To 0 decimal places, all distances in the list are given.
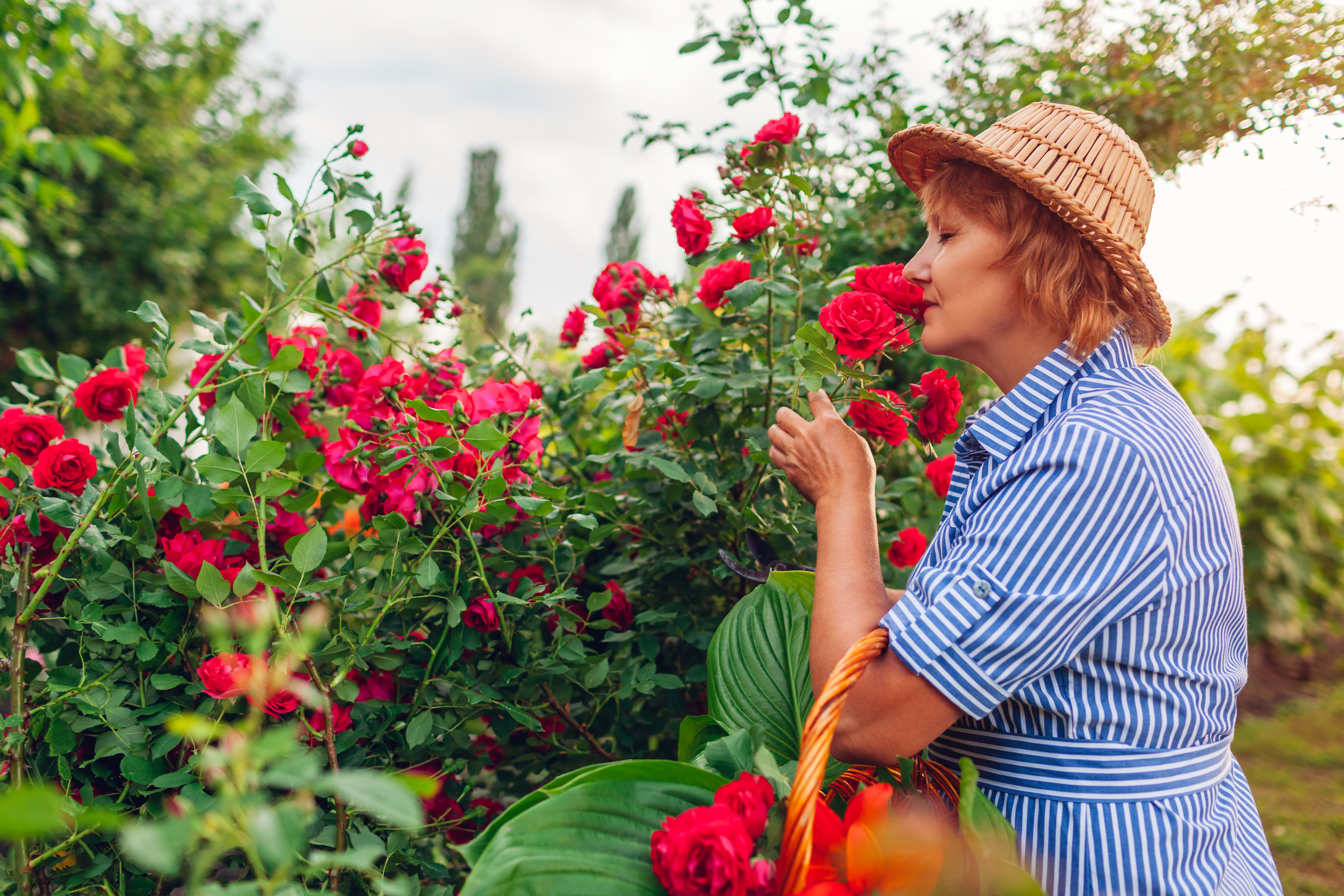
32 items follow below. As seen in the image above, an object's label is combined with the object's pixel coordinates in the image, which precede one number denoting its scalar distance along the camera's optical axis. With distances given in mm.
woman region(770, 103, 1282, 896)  926
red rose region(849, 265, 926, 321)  1238
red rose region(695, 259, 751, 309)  1561
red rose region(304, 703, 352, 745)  1218
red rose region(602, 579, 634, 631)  1551
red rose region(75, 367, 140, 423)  1441
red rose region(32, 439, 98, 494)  1300
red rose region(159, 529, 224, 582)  1289
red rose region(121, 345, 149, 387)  1582
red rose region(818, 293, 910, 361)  1190
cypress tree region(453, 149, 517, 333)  35844
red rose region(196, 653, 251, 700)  1108
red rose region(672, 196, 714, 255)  1605
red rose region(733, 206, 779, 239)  1505
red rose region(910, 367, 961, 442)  1336
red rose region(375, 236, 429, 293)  1657
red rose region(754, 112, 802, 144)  1514
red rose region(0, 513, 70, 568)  1287
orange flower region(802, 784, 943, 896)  745
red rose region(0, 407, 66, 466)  1372
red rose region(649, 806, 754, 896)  744
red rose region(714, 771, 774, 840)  805
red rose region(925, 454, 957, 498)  1554
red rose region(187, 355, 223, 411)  1479
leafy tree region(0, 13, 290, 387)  6469
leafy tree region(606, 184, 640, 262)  40094
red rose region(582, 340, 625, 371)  1768
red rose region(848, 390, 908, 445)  1349
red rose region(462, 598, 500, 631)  1297
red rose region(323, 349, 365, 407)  1575
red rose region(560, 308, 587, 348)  1860
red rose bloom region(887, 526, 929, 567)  1660
